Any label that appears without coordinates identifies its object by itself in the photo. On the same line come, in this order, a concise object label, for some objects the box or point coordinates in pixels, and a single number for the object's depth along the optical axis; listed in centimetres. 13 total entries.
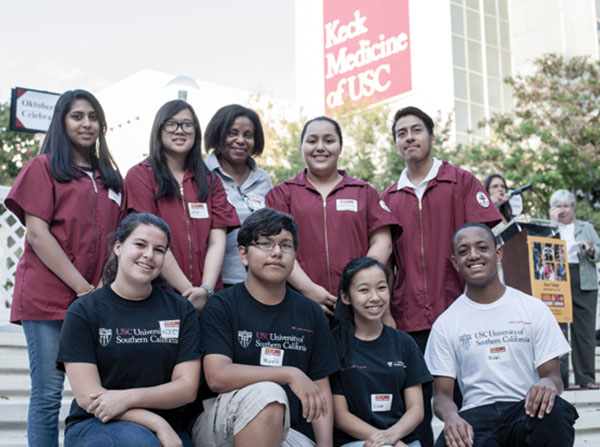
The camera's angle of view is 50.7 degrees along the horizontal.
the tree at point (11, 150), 1463
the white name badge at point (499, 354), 334
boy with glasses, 273
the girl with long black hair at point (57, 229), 313
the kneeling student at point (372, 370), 319
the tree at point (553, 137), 1394
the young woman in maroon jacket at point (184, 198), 344
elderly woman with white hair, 621
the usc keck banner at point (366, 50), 2903
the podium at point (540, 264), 570
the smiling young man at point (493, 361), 311
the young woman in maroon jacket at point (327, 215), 358
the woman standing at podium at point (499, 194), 612
